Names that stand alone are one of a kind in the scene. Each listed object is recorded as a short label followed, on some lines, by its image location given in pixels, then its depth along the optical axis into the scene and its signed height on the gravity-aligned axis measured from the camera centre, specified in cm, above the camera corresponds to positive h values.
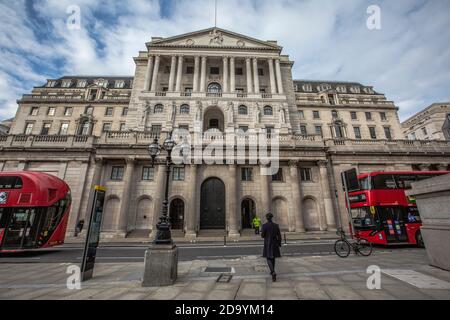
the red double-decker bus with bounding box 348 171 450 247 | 1175 +33
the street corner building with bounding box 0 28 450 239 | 1934 +665
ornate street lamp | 590 -37
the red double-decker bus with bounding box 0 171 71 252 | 1055 +32
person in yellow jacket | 1811 -71
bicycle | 898 -151
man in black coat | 575 -74
